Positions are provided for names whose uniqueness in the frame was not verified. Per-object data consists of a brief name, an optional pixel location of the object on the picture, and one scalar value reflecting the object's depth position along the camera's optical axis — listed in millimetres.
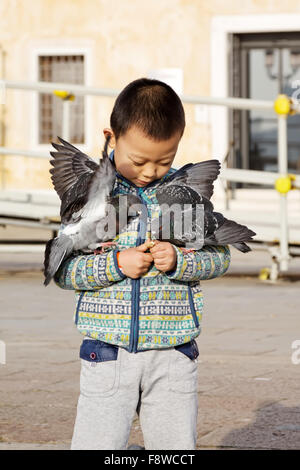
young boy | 3906
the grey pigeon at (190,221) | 4031
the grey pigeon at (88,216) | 3966
